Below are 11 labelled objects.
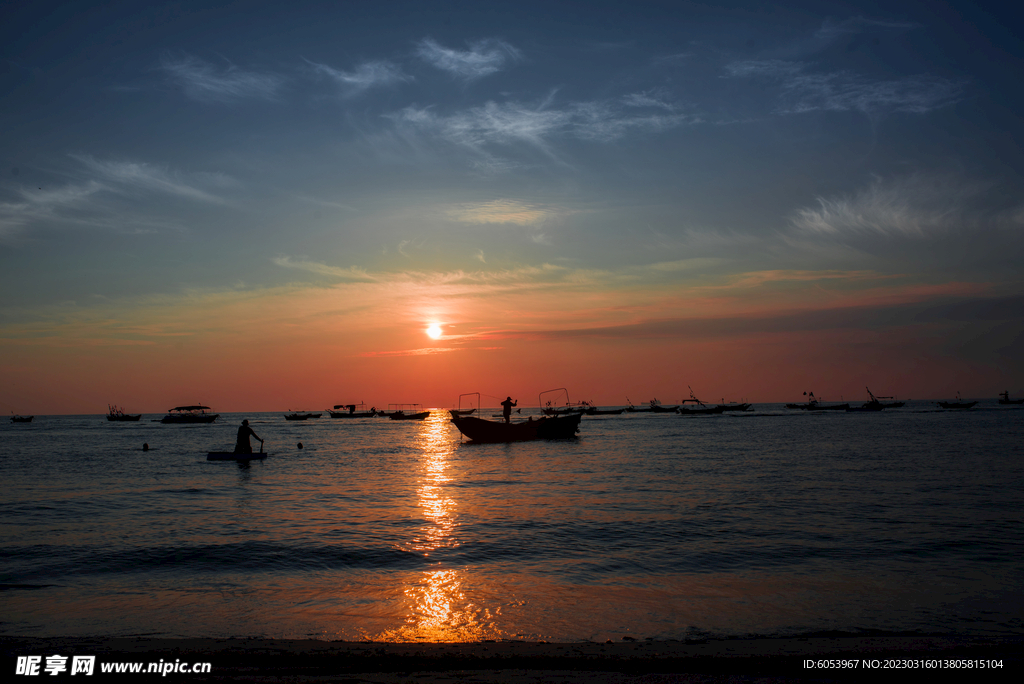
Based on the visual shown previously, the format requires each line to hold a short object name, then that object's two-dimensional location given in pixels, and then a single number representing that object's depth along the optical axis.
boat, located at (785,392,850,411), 143.57
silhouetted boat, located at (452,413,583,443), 53.62
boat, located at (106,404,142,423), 139.50
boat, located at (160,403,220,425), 115.50
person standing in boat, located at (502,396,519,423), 52.10
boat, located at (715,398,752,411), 151.61
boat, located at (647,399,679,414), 170.62
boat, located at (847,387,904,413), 137.50
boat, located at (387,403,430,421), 140.38
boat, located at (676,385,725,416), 136.00
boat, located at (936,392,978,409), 143.12
